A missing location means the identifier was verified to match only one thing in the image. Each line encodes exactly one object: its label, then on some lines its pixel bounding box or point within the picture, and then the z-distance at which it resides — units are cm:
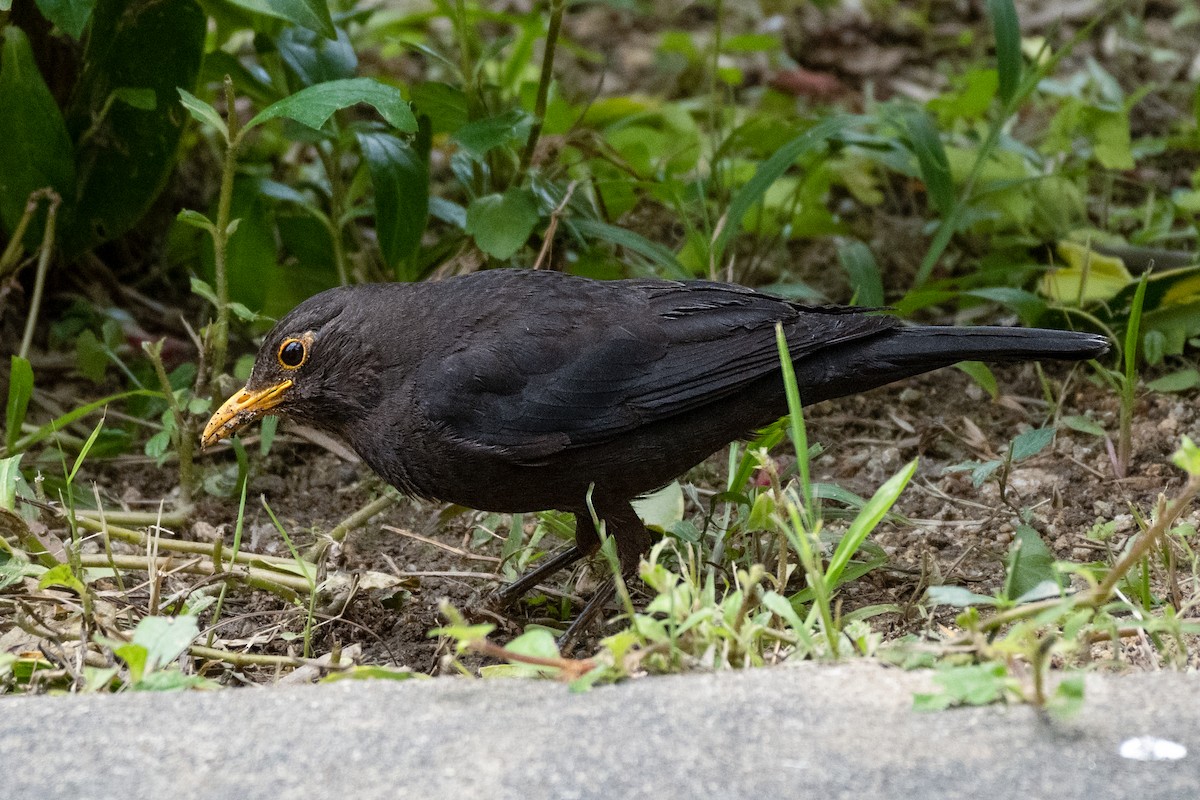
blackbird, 744
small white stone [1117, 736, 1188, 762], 429
